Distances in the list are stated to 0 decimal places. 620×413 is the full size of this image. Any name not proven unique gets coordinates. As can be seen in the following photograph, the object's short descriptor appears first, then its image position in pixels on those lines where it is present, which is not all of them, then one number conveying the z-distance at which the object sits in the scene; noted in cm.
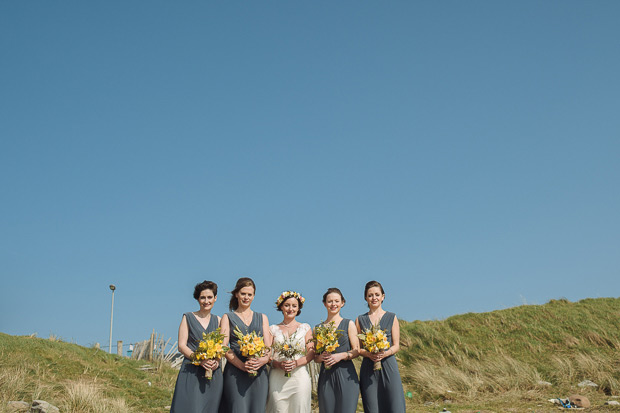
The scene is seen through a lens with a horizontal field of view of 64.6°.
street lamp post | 2890
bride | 612
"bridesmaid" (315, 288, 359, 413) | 621
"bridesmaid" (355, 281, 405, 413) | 639
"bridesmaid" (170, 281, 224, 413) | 592
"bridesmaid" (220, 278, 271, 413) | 600
